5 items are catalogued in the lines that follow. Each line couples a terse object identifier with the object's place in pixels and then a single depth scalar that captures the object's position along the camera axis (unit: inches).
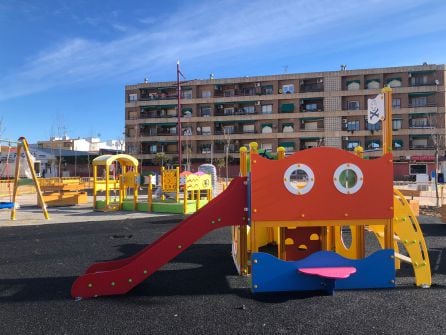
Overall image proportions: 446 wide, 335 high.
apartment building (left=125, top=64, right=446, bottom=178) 2011.6
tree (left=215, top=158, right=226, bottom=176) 2136.0
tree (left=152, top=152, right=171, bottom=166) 2154.2
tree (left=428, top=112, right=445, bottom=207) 1839.3
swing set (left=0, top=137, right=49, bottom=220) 473.7
